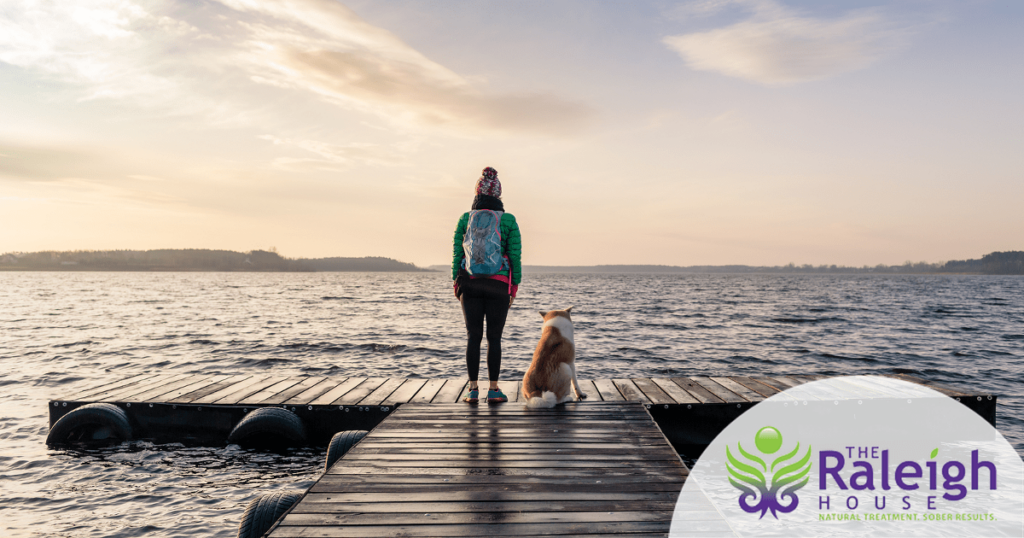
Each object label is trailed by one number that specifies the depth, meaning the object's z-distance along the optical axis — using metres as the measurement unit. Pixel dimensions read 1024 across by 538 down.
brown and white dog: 6.20
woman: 5.96
